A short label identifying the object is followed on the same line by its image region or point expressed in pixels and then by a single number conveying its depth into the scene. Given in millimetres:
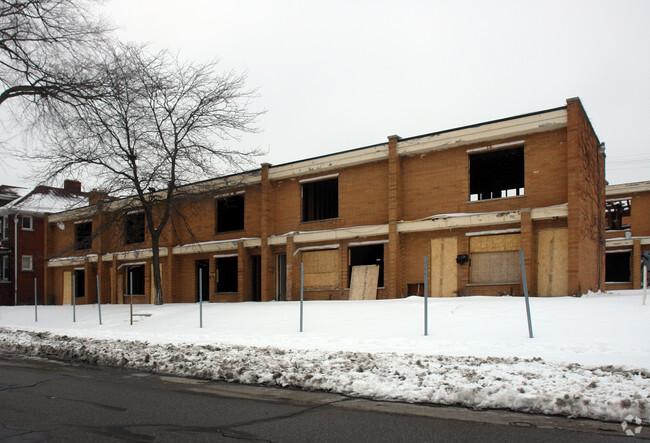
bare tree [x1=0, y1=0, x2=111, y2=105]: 15375
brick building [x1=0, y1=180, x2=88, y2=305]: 43156
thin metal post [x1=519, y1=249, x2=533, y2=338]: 10759
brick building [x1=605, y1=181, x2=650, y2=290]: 36188
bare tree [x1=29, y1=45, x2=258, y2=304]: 23344
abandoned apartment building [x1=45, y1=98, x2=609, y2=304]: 19797
